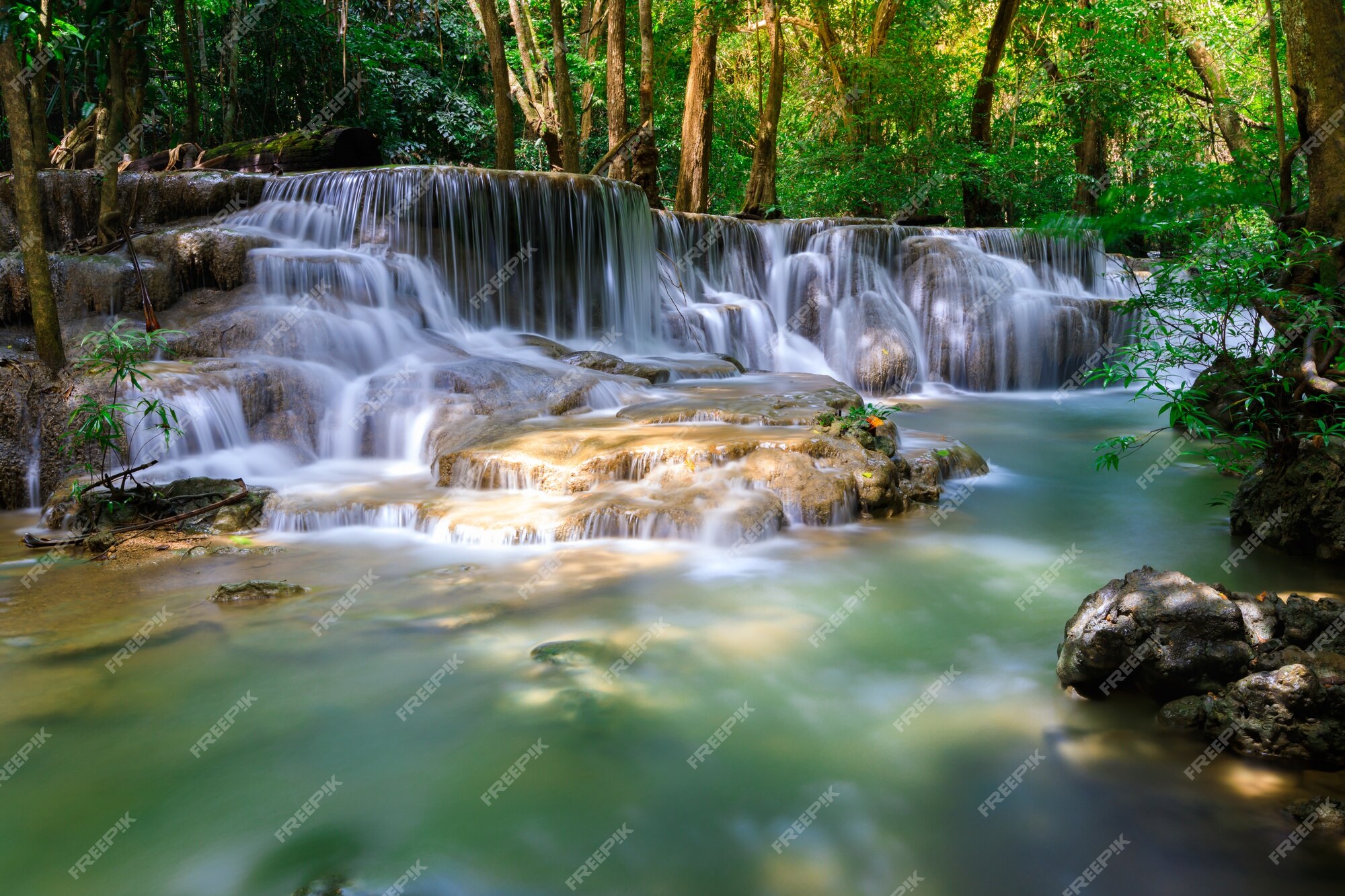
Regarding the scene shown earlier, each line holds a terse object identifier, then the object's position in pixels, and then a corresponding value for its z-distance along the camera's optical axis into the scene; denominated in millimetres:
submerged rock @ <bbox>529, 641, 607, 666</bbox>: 4004
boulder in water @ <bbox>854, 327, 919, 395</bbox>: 13336
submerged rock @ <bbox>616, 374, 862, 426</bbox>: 7566
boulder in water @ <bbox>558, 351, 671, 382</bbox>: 9805
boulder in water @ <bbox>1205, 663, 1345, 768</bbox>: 2932
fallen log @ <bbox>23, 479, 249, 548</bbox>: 5605
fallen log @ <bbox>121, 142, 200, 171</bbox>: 13000
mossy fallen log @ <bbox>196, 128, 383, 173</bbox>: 13539
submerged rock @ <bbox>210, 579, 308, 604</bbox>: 4734
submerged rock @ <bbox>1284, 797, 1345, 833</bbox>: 2617
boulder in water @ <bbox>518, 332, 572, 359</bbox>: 10562
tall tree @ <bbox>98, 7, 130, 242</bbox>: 11648
